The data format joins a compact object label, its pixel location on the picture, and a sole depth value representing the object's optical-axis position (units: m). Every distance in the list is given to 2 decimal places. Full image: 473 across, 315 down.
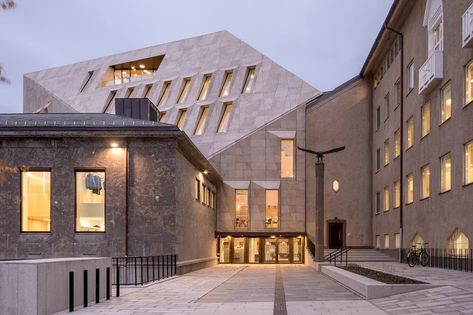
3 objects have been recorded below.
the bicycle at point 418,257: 25.89
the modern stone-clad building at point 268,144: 22.58
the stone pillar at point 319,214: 29.39
